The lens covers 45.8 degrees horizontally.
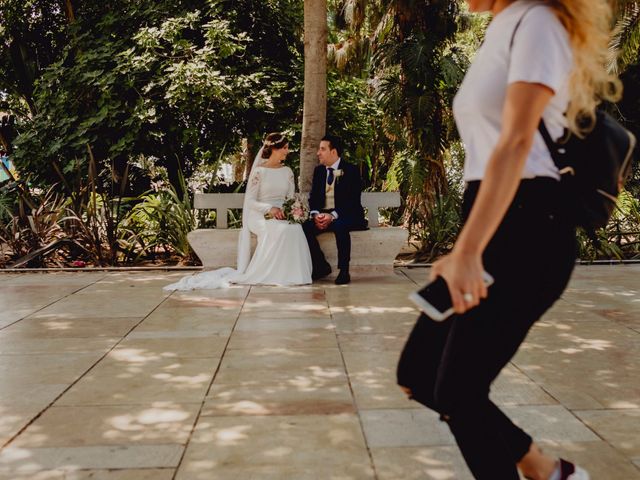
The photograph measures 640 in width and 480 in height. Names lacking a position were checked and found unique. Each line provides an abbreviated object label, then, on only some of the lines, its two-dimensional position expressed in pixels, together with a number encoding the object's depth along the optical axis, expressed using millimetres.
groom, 9680
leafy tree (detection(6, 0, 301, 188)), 12078
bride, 9289
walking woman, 1978
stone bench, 10000
